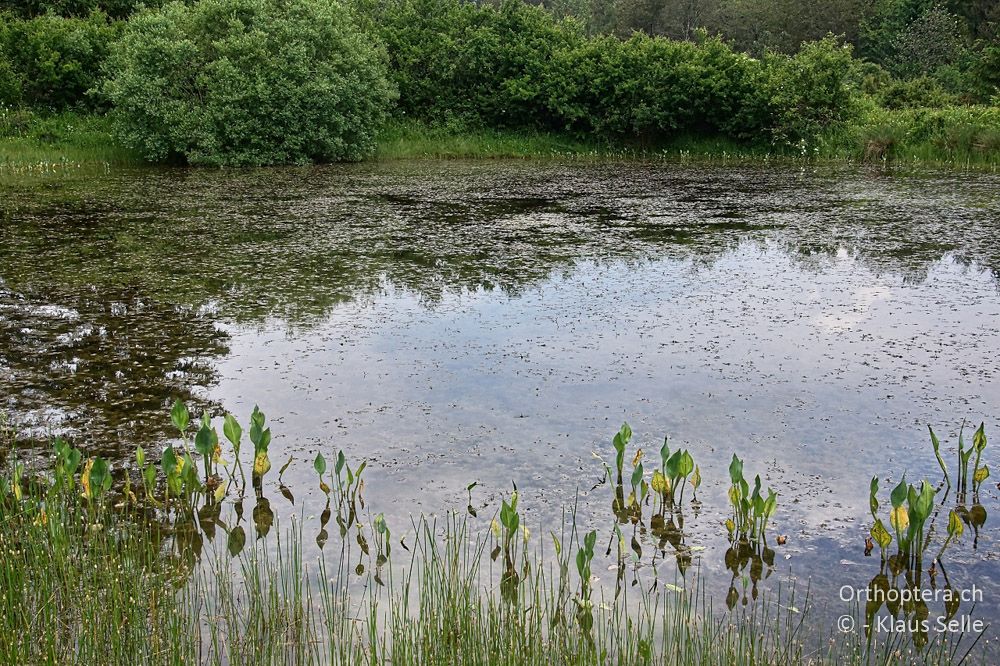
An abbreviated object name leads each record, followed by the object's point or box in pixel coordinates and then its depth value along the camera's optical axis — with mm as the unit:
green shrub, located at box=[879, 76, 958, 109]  19125
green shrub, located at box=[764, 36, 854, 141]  16625
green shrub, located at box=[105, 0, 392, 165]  15336
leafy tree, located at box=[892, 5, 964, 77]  27578
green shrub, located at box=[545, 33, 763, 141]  17562
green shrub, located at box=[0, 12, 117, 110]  17922
